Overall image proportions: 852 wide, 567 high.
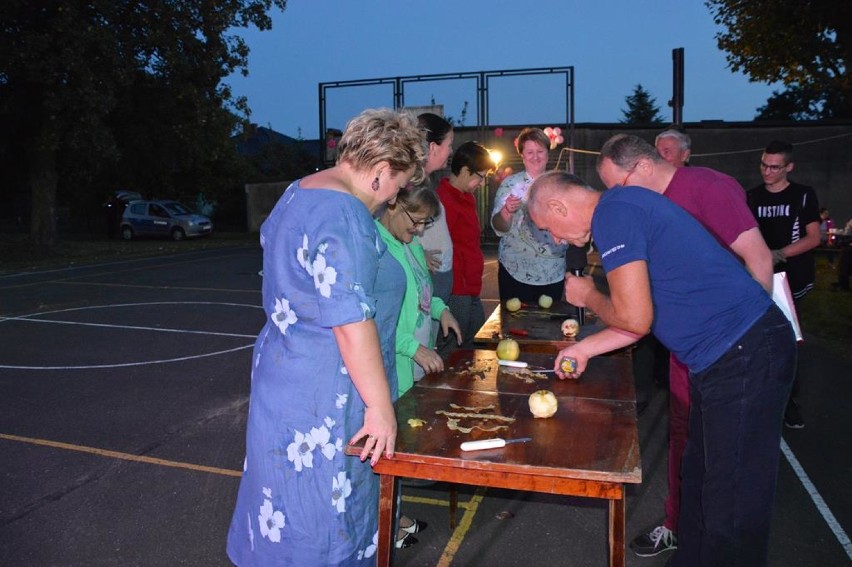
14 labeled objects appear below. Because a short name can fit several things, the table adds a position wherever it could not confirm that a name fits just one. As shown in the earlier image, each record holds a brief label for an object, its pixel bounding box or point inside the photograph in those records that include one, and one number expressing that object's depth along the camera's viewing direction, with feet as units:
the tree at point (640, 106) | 200.44
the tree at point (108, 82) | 58.70
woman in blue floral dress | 6.68
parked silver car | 90.02
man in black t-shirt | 16.49
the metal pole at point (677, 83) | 36.22
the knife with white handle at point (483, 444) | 7.14
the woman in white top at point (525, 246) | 17.15
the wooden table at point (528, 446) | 6.72
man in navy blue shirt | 7.68
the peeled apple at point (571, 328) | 12.75
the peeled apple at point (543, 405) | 8.14
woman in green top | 10.06
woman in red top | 16.31
